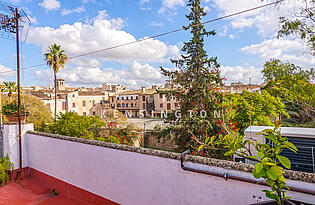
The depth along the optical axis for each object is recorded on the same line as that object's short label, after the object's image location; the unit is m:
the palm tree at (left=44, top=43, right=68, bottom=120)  19.39
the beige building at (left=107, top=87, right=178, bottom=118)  40.28
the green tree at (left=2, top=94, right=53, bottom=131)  12.84
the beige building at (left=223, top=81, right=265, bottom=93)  32.64
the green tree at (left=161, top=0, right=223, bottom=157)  5.11
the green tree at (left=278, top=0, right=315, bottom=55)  7.33
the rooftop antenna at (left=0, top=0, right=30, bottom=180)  5.58
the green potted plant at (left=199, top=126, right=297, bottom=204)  1.33
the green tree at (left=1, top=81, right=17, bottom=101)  13.23
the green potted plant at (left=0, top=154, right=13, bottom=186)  4.99
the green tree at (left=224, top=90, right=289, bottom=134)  9.23
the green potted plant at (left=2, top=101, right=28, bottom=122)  5.41
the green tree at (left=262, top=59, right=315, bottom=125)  8.80
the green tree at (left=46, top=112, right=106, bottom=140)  6.23
